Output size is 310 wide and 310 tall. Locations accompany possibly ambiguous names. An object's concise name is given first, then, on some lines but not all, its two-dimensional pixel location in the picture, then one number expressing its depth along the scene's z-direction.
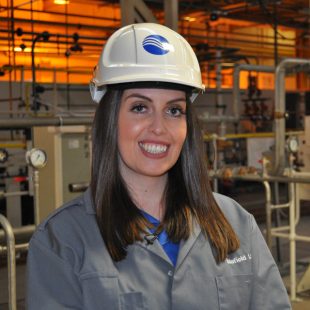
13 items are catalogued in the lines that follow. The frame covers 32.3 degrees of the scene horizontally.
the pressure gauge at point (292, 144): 4.16
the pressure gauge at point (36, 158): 3.25
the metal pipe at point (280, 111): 4.12
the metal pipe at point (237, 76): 5.00
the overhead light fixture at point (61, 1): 7.30
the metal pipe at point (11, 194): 3.49
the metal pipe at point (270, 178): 3.84
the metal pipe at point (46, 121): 3.58
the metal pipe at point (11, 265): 2.52
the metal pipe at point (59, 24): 7.15
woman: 1.16
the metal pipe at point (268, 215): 4.11
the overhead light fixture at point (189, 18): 8.94
